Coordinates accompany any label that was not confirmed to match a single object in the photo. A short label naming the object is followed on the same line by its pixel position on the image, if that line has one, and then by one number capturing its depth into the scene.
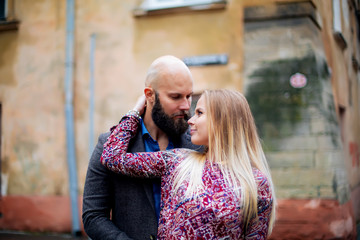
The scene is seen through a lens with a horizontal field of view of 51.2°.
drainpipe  5.95
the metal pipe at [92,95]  6.06
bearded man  1.76
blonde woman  1.50
